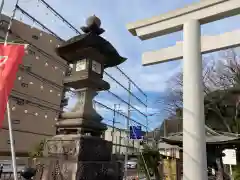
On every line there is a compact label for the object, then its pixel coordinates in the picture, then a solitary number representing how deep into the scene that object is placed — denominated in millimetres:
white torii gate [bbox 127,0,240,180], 3514
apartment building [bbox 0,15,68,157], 17391
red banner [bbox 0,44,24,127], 3250
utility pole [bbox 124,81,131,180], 20012
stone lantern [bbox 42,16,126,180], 3807
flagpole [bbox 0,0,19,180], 2695
